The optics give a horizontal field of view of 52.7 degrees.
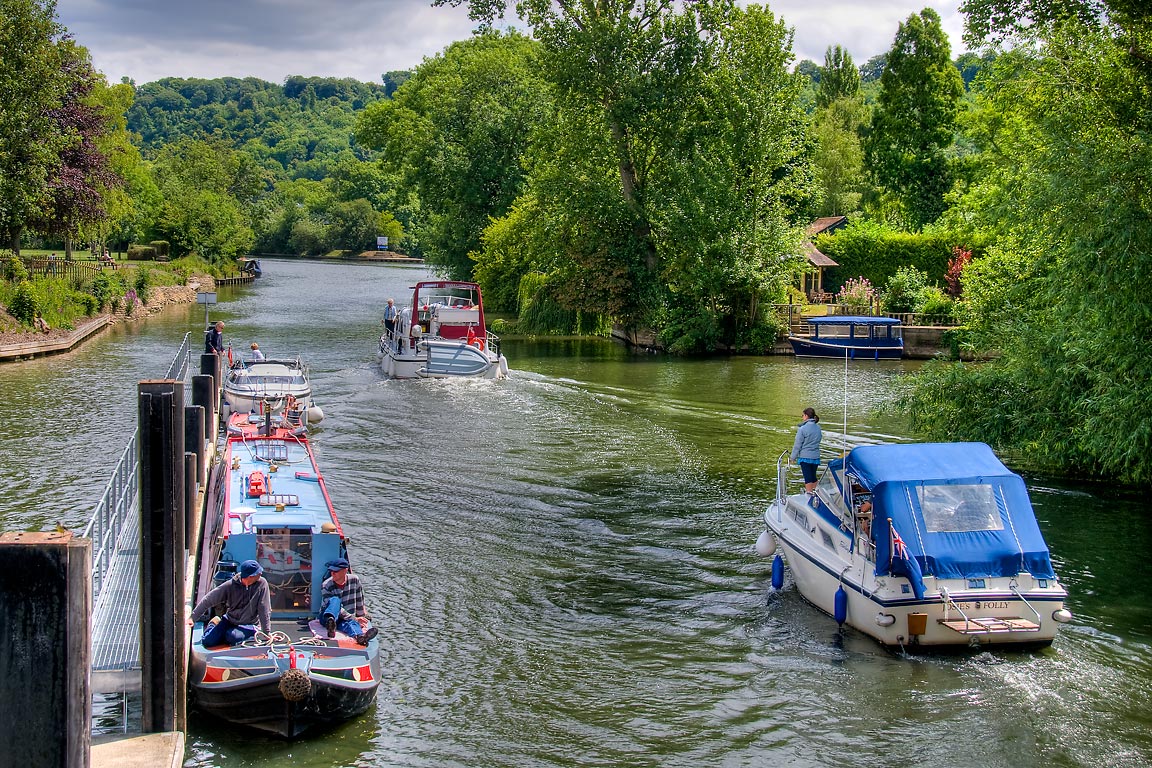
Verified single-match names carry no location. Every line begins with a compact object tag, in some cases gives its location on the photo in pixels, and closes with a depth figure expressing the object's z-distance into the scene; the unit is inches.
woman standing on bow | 786.2
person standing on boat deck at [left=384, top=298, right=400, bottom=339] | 1731.1
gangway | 499.8
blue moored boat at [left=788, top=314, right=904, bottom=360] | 1871.3
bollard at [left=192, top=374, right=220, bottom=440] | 992.2
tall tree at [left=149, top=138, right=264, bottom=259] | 3848.4
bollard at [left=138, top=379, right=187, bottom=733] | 470.9
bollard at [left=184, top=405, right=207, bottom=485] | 818.8
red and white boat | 1587.1
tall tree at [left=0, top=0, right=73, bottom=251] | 1785.2
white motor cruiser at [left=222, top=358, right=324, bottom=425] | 1197.7
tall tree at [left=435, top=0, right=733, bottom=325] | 1973.4
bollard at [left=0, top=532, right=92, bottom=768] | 318.0
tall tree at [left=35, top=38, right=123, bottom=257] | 2043.6
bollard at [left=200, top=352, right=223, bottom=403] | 1156.5
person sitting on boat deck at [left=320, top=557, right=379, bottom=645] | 558.6
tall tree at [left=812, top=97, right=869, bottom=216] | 3444.9
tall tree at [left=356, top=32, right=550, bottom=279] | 2805.1
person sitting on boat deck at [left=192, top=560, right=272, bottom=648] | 545.6
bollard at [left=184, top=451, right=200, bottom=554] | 684.1
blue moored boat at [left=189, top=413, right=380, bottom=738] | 517.7
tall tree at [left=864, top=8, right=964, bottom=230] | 2896.2
